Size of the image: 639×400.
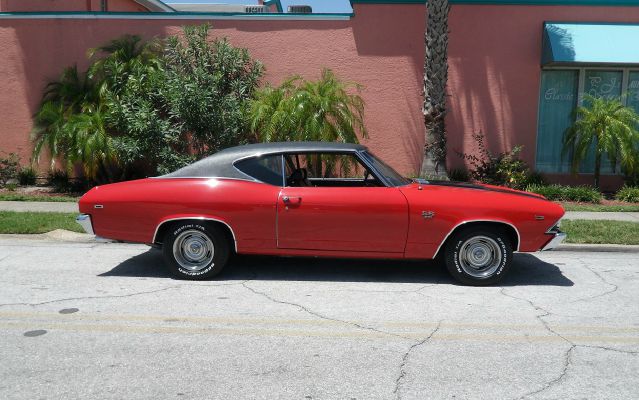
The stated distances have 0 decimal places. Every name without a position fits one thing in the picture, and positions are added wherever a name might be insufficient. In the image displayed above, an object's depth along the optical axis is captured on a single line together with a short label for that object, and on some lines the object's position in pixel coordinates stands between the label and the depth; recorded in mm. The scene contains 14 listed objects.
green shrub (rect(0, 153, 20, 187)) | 13742
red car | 6508
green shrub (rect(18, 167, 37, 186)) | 13836
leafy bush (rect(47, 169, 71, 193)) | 13438
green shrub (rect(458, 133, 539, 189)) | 13109
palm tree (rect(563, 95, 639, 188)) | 12273
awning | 12703
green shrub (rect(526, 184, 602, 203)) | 12586
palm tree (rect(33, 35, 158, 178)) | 12141
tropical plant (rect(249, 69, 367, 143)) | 11859
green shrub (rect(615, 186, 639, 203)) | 12750
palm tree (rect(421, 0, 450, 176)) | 12109
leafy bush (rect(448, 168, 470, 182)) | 13523
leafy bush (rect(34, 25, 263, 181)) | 12047
